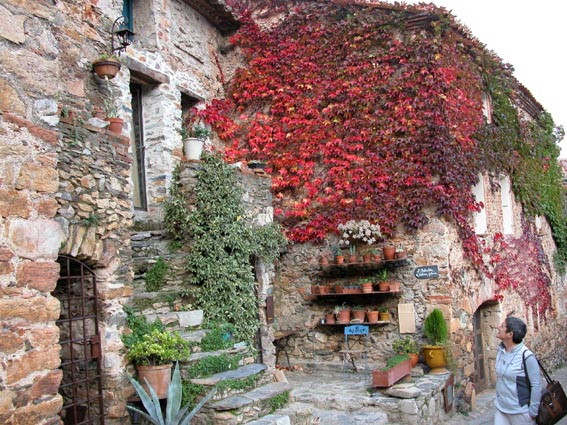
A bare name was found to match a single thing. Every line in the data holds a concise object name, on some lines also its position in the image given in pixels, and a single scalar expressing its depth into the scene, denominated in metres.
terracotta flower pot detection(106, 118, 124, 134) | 6.17
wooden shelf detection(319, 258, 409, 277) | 8.86
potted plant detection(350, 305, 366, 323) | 8.85
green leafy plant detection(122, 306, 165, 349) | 5.46
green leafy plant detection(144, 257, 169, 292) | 6.89
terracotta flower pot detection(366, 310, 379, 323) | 8.73
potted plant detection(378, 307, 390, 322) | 8.75
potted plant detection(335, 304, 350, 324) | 8.91
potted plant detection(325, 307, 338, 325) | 8.99
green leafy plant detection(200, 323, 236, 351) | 6.15
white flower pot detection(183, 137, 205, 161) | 7.80
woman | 4.45
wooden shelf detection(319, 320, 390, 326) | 8.71
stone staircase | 5.36
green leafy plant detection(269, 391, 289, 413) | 5.84
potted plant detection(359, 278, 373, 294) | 8.66
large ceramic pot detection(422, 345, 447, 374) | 8.18
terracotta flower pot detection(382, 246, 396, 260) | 8.62
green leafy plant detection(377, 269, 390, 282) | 8.71
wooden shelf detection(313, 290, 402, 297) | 8.64
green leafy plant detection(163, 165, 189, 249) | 7.08
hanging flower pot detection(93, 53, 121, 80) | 6.20
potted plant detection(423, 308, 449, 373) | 8.19
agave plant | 5.03
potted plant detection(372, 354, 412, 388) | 7.38
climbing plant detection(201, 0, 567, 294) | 8.80
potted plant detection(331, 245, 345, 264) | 9.00
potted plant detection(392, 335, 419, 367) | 8.36
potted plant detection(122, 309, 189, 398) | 5.38
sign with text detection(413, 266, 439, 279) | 8.55
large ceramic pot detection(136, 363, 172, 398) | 5.38
